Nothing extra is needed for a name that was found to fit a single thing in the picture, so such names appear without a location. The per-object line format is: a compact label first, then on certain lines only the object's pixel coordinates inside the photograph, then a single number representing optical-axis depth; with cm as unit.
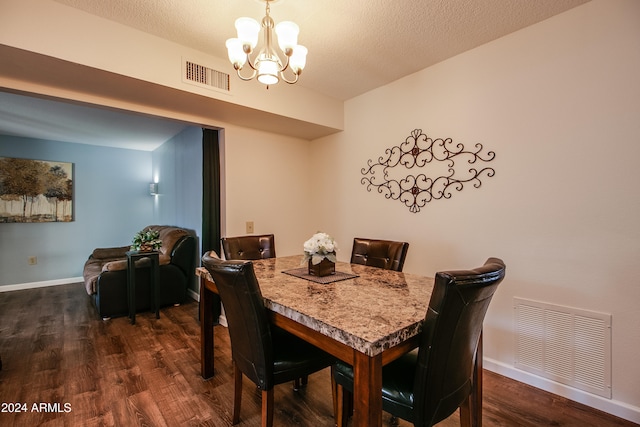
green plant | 338
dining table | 94
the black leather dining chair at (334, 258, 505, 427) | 99
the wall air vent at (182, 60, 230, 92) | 224
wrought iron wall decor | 233
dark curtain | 308
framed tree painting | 439
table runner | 170
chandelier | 150
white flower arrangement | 173
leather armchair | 326
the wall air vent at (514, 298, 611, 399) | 176
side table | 318
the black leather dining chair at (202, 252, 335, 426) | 129
